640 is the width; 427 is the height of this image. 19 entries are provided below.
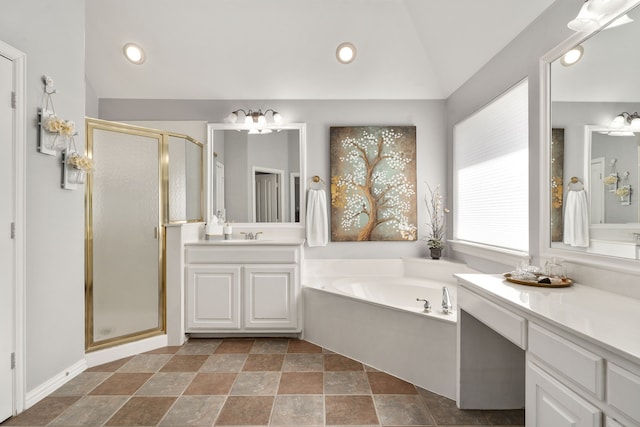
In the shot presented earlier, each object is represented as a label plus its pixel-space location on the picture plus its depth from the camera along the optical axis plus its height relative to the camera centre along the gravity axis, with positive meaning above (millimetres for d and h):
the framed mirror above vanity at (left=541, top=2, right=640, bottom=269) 1476 +307
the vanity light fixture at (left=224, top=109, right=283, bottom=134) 3449 +933
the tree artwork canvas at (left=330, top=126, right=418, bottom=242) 3504 +316
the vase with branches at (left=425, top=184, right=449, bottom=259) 3482 -42
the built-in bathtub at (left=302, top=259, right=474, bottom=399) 2135 -772
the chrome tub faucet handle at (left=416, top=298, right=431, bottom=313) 2257 -634
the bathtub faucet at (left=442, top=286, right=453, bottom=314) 2226 -605
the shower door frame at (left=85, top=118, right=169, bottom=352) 2521 -138
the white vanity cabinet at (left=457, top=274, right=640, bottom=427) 946 -469
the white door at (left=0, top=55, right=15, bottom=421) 1824 -166
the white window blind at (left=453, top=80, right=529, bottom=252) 2354 +308
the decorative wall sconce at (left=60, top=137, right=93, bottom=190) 2236 +296
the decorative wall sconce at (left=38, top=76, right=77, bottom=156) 2059 +513
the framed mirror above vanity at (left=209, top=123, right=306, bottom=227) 3539 +358
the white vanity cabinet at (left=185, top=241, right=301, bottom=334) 3012 -681
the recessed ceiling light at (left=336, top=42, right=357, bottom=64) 3148 +1481
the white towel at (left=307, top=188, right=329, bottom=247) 3473 -64
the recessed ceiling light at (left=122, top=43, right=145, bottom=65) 3170 +1479
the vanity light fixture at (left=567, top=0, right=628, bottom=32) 1501 +892
